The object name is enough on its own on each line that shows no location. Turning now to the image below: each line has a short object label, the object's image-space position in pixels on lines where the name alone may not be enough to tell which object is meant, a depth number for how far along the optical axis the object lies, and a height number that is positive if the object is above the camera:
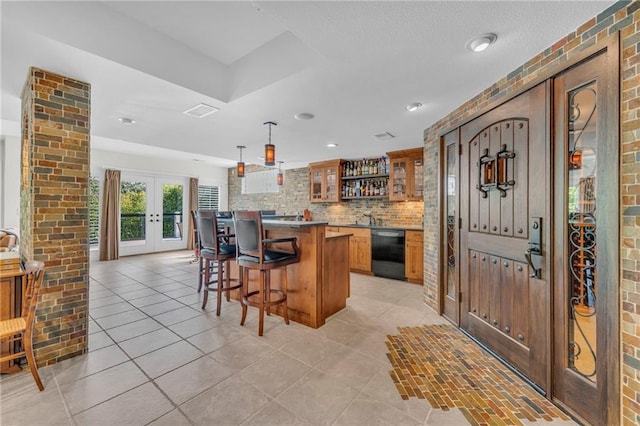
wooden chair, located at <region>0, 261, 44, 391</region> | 1.86 -0.79
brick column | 2.20 +0.04
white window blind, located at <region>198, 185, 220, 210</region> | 8.60 +0.50
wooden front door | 1.98 -0.16
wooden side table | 2.12 -0.68
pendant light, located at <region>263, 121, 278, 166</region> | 3.32 +0.73
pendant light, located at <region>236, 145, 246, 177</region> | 4.95 +0.85
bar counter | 3.02 -0.71
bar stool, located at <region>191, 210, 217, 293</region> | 4.03 -0.86
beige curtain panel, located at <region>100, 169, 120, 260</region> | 6.53 -0.10
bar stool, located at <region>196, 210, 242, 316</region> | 3.31 -0.45
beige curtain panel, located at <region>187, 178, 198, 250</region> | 8.16 +0.44
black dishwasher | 5.13 -0.77
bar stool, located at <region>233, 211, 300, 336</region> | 2.75 -0.45
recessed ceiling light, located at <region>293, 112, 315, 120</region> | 3.26 +1.21
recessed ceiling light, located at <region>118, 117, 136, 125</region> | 3.52 +1.23
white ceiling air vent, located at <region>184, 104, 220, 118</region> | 3.05 +1.20
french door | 7.12 -0.05
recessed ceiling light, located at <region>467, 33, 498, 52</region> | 1.84 +1.21
